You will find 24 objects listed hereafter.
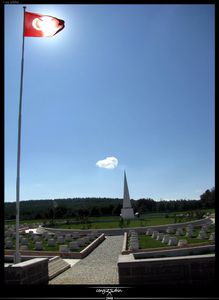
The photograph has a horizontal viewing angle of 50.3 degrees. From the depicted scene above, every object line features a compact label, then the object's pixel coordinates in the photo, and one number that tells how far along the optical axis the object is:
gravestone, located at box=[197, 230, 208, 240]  11.69
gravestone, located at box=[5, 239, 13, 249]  11.88
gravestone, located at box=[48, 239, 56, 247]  12.32
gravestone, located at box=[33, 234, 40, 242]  14.31
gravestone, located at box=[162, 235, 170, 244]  11.15
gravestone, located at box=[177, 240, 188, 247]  9.71
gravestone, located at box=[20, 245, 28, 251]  10.97
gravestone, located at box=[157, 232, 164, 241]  12.54
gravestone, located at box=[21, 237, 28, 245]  12.63
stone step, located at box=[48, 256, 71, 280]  7.13
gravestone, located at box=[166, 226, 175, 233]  15.60
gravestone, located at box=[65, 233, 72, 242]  14.24
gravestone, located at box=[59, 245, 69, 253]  10.33
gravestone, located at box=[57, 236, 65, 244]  13.19
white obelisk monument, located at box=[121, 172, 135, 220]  27.67
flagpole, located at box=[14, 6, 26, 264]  6.24
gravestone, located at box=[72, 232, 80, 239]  15.71
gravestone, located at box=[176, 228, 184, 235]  14.02
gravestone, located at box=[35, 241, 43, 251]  10.86
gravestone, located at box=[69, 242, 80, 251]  11.38
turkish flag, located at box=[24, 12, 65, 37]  6.45
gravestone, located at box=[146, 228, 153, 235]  15.56
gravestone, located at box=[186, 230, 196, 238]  12.88
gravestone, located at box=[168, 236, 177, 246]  10.42
